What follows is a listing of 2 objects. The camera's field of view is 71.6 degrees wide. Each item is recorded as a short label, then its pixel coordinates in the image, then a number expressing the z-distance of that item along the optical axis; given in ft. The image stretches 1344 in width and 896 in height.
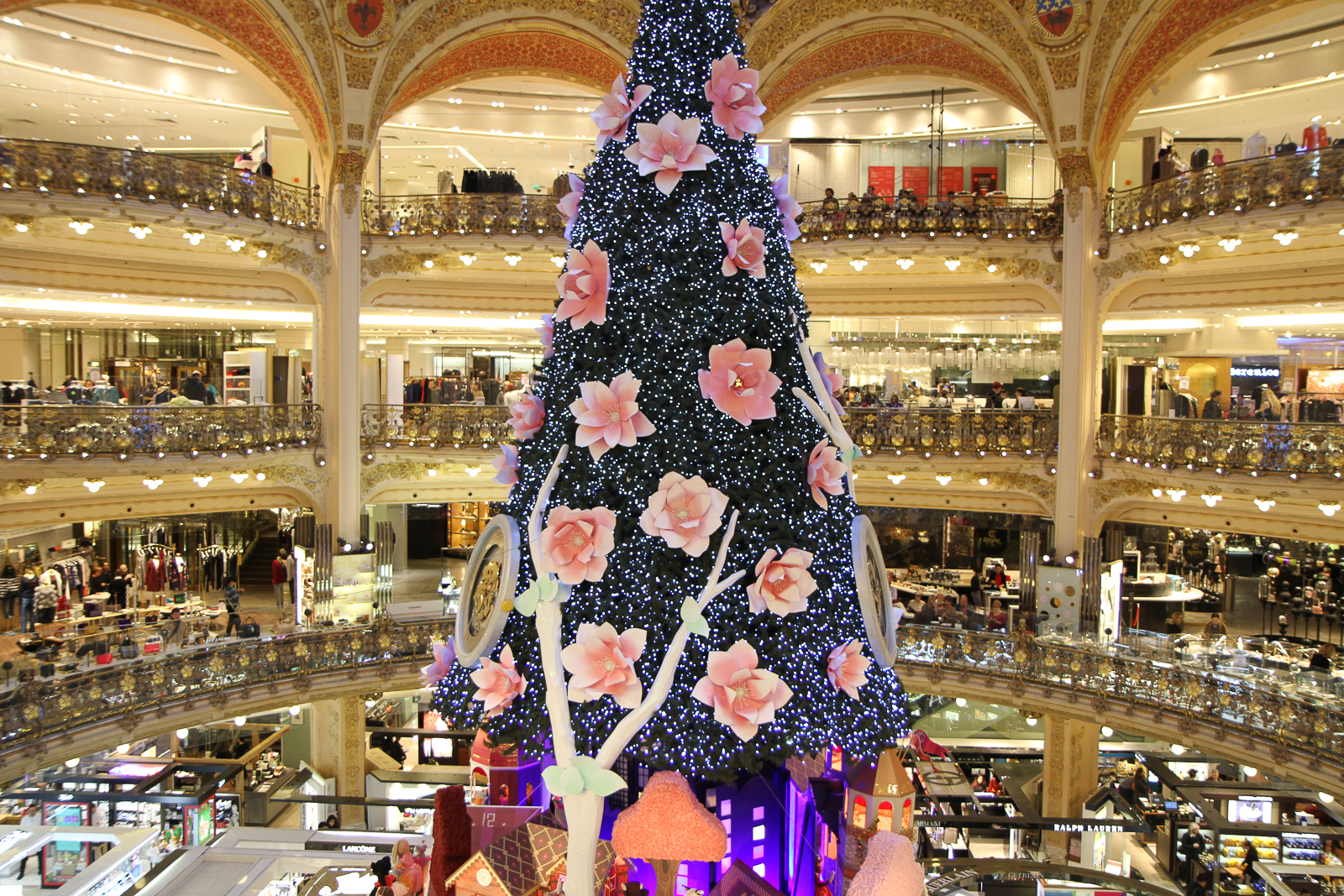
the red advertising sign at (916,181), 59.82
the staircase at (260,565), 58.39
